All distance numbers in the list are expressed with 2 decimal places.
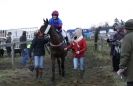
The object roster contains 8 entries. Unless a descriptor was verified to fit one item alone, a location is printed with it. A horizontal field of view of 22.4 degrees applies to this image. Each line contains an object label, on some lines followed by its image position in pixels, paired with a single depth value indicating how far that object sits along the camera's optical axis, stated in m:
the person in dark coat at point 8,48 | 23.67
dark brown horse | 12.92
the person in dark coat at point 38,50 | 13.28
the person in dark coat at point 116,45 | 13.20
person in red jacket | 13.07
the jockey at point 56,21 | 13.44
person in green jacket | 6.77
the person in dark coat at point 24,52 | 19.22
